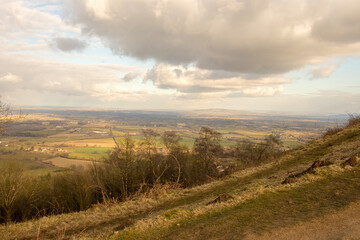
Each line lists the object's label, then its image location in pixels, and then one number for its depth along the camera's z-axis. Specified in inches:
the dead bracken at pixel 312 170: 390.5
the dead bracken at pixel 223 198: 369.7
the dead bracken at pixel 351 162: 402.6
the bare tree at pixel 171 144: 1080.2
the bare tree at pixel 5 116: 462.0
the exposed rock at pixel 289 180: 385.7
